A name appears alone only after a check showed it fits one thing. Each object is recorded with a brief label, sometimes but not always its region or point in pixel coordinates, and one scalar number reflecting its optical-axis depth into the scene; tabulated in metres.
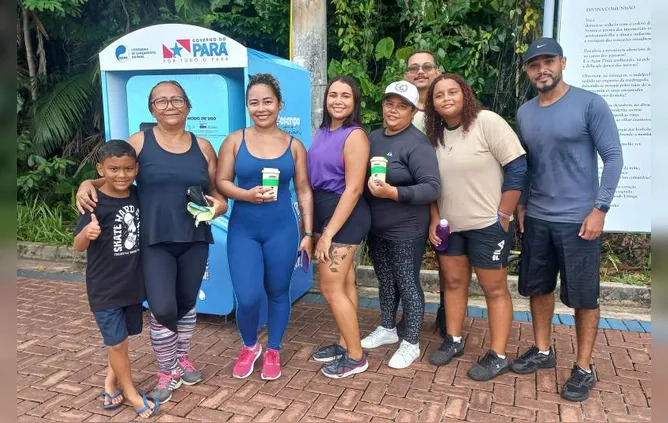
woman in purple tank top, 3.12
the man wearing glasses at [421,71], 3.96
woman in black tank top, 2.92
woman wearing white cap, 3.16
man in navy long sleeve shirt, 2.96
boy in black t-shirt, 2.75
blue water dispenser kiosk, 3.79
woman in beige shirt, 3.17
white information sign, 4.55
